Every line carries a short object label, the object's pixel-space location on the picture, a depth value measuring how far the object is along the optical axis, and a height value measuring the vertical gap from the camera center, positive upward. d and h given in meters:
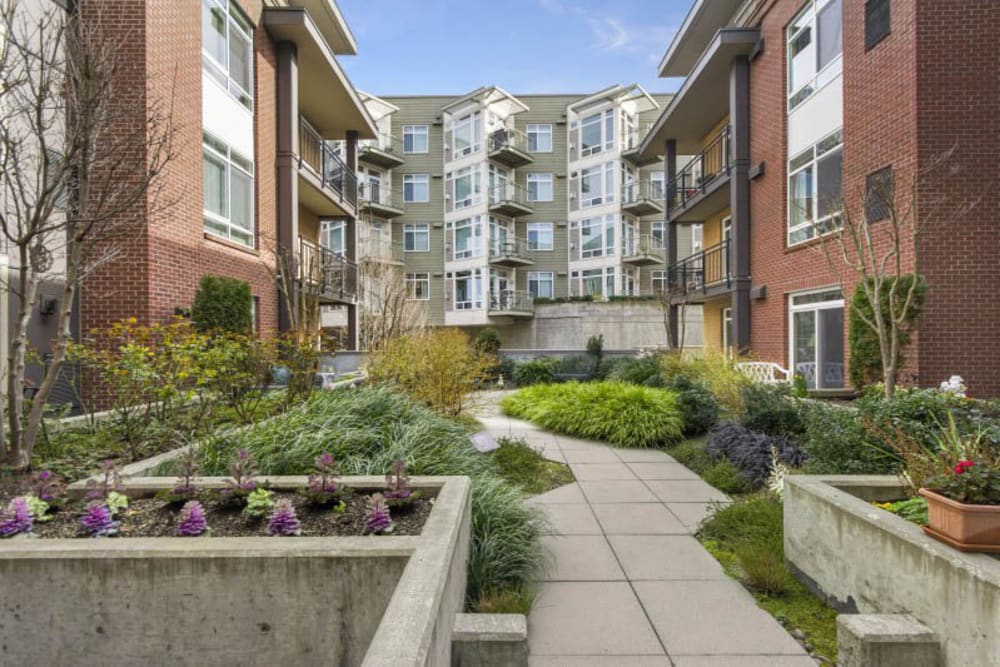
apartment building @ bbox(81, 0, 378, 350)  8.17 +3.86
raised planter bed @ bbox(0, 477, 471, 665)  2.39 -1.16
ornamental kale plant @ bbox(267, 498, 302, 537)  2.85 -0.96
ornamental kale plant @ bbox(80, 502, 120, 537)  2.84 -0.95
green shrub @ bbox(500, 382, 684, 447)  8.05 -1.24
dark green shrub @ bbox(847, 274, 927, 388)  7.92 +0.05
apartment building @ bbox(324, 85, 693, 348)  28.47 +7.36
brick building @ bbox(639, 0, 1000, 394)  8.27 +3.35
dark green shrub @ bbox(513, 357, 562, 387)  17.30 -1.13
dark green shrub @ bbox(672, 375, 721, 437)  8.29 -1.13
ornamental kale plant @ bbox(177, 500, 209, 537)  2.83 -0.94
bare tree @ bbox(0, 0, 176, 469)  3.98 +1.27
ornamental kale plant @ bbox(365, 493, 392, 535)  2.87 -0.95
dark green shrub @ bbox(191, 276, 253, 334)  9.02 +0.55
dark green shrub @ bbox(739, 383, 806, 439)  6.65 -0.98
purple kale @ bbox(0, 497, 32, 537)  2.81 -0.92
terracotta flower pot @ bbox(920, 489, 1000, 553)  2.37 -0.84
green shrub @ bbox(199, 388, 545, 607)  3.49 -0.93
